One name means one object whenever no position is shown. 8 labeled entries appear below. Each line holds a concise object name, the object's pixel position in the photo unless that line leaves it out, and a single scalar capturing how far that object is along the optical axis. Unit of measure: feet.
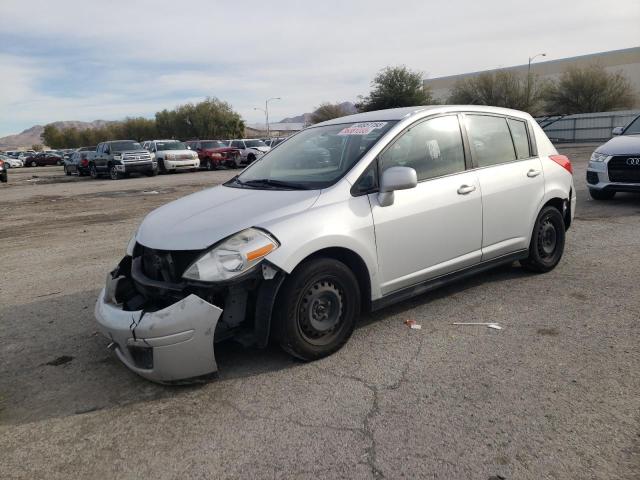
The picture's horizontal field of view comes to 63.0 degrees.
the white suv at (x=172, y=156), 85.87
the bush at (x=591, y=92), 167.73
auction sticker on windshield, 14.07
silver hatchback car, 10.73
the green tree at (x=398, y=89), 171.73
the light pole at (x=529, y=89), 177.88
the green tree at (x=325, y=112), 249.14
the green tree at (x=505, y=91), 178.91
